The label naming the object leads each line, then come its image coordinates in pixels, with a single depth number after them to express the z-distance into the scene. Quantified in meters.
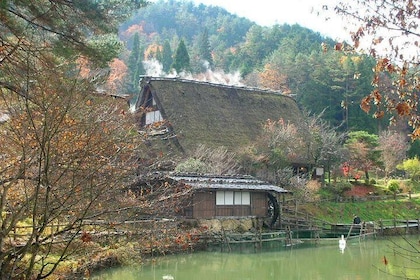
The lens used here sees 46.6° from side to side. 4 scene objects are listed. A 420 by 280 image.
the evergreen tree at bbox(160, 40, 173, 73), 56.44
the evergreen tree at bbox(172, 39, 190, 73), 47.38
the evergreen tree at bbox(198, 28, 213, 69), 59.03
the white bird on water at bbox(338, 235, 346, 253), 20.61
